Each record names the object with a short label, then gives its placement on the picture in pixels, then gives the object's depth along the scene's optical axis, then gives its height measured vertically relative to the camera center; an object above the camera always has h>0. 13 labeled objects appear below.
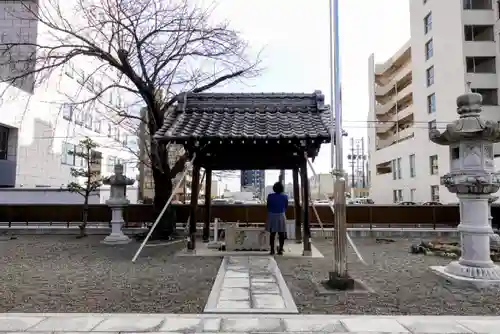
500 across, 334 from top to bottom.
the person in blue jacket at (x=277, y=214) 9.66 -0.36
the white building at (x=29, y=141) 23.47 +3.90
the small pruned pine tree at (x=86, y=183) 14.50 +0.55
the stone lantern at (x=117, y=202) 13.01 -0.11
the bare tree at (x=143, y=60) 12.04 +4.45
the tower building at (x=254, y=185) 57.54 +2.34
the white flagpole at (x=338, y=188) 6.33 +0.20
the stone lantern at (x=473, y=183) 6.71 +0.31
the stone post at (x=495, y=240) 10.78 -1.10
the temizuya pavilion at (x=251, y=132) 9.35 +1.64
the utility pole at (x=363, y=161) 59.19 +6.32
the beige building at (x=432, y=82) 29.27 +10.04
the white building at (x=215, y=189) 68.97 +1.87
